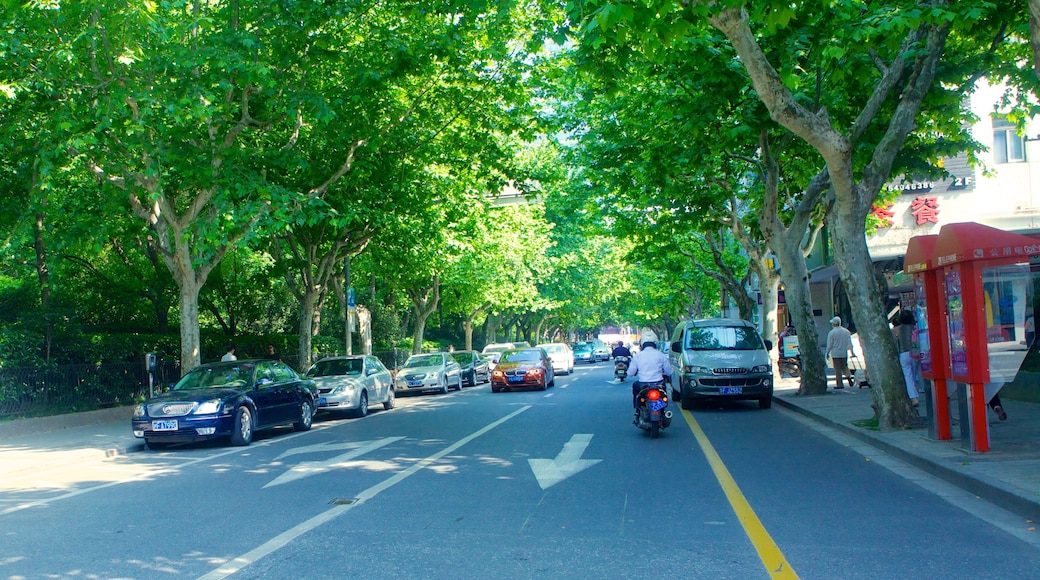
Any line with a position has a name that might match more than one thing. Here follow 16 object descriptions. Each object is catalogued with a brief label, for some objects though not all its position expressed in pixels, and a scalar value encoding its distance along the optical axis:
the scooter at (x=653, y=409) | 13.72
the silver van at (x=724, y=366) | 18.34
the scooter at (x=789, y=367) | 27.55
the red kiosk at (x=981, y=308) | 9.89
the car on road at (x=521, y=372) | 28.22
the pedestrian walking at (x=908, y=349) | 14.83
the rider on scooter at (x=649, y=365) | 13.88
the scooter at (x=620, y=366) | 32.54
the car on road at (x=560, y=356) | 41.66
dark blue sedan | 14.28
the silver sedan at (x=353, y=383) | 20.05
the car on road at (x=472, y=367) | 35.59
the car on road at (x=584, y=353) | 71.25
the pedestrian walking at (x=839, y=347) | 20.88
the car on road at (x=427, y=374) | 29.77
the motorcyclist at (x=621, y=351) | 29.80
